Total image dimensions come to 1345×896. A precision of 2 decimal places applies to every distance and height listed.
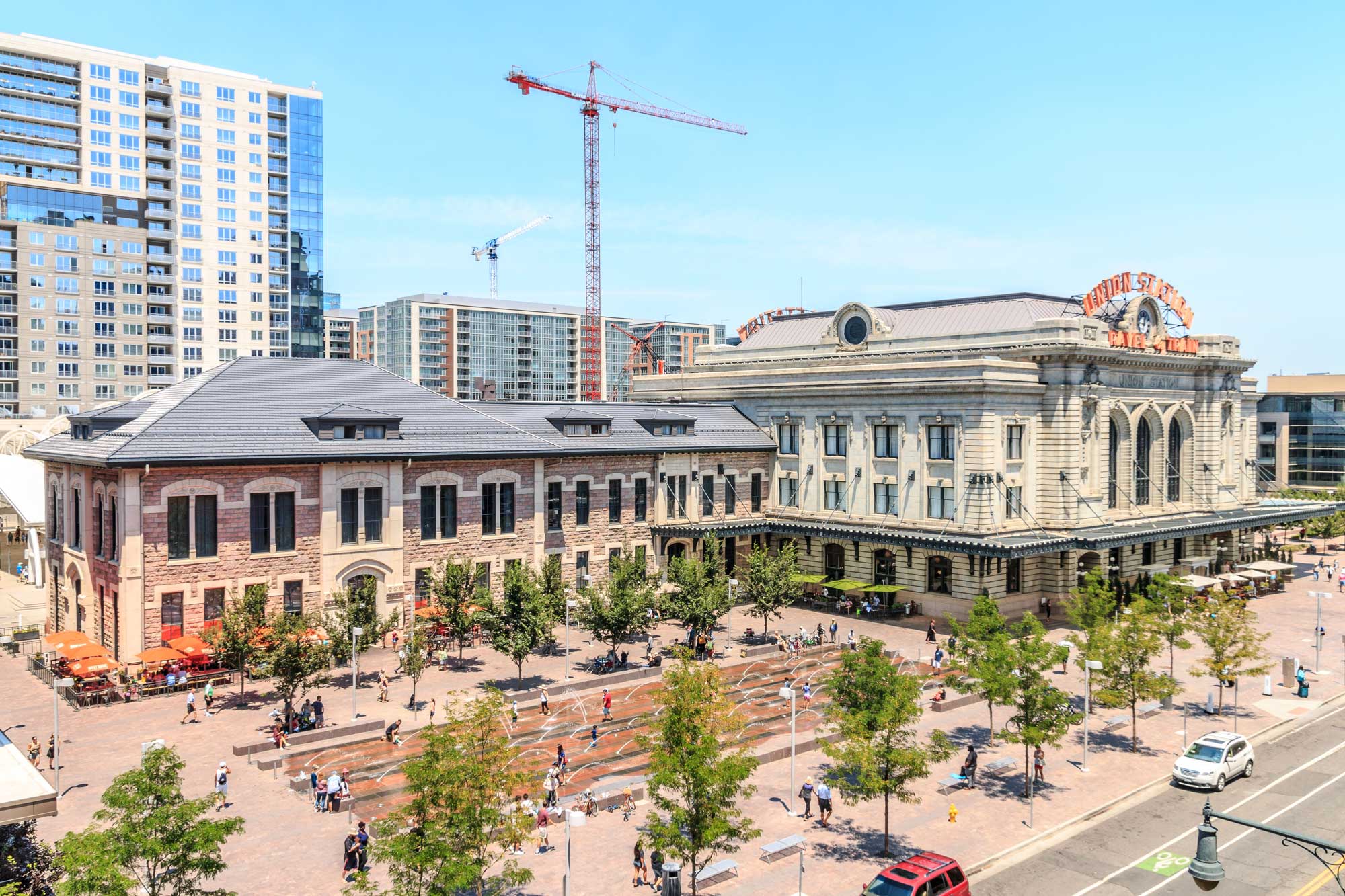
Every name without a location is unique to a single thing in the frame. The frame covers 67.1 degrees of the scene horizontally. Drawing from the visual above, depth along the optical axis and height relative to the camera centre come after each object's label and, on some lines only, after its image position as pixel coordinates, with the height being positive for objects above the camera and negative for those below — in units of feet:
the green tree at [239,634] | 152.97 -32.65
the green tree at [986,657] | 123.85 -30.37
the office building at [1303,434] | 462.60 -3.82
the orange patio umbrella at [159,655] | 157.99 -37.07
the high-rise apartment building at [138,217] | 369.71 +78.30
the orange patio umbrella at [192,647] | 164.25 -36.92
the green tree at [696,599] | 186.09 -32.59
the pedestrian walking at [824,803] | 114.52 -43.13
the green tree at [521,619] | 163.63 -32.71
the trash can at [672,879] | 90.14 -40.96
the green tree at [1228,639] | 157.58 -33.60
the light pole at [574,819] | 84.17 -33.35
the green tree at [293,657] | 141.79 -33.62
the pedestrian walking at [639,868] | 97.60 -43.21
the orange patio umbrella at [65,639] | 162.91 -35.84
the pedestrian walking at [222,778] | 118.01 -41.75
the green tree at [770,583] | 200.34 -32.13
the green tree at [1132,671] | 143.13 -35.46
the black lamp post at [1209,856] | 43.21 -18.96
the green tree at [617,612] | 177.68 -33.41
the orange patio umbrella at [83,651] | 157.79 -36.38
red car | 88.12 -40.16
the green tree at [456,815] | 73.92 -30.74
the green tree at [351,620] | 162.09 -33.66
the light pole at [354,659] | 150.41 -36.37
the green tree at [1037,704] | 120.78 -33.83
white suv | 126.52 -42.80
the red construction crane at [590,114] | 561.84 +182.67
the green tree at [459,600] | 175.42 -31.00
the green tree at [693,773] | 88.99 -31.40
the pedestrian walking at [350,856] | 97.71 -42.00
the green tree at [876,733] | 104.68 -33.17
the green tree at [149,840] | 62.95 -27.68
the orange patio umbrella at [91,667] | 155.74 -38.24
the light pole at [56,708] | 119.00 -34.35
